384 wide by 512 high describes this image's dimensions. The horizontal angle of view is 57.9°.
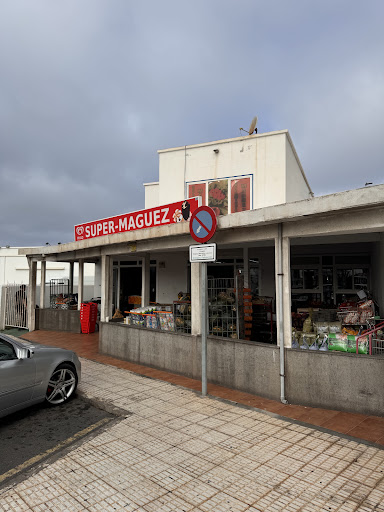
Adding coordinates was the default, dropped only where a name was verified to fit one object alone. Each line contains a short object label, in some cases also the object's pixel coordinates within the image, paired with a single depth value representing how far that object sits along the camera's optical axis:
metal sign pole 5.43
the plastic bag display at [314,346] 5.13
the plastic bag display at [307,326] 6.02
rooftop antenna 13.76
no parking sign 5.36
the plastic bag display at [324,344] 5.13
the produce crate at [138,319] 7.89
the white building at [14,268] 29.80
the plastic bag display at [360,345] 4.81
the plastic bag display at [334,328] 5.57
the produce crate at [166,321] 7.38
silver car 4.46
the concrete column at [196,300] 6.42
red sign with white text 6.64
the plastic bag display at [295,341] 5.25
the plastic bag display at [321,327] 5.59
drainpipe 5.06
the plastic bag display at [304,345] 5.27
